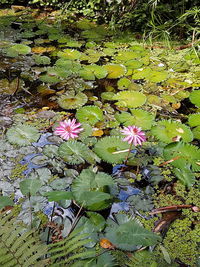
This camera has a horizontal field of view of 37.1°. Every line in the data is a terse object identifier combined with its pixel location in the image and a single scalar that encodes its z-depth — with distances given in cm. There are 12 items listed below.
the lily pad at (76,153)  157
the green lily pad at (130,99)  198
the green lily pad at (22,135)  168
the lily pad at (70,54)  255
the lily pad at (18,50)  264
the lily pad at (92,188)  121
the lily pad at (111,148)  155
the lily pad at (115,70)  233
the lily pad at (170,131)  169
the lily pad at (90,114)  184
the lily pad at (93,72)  230
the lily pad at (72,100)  199
